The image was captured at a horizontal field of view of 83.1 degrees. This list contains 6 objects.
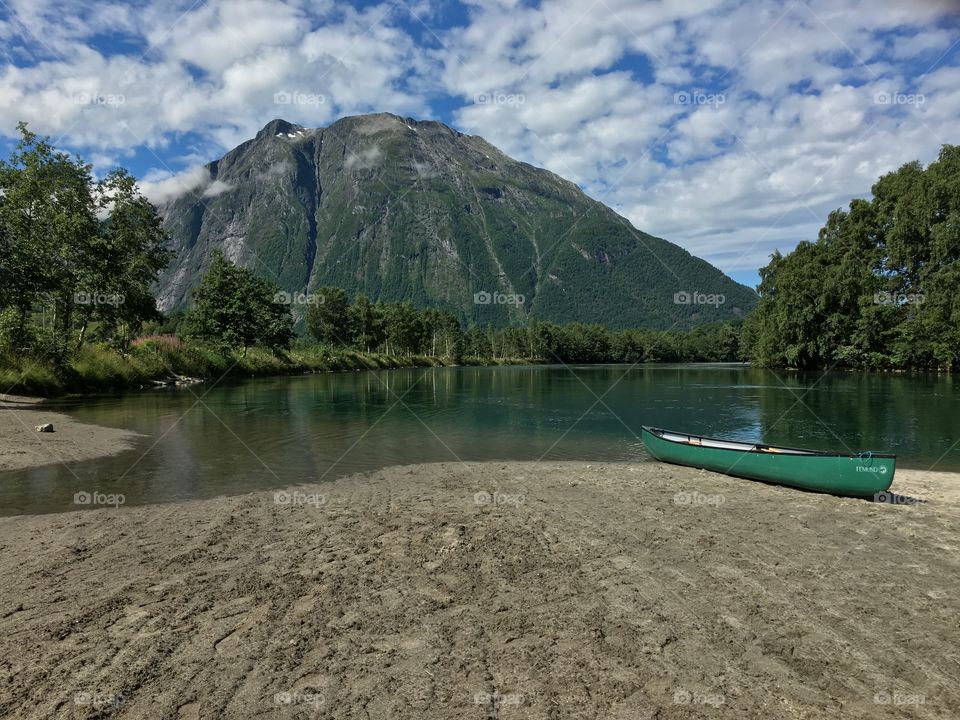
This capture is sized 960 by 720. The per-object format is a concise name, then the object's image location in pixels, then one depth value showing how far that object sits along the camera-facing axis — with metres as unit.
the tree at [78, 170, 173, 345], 42.66
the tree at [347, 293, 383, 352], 123.75
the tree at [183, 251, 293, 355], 82.31
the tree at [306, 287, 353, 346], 119.25
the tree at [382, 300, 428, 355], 132.00
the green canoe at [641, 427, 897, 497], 14.65
